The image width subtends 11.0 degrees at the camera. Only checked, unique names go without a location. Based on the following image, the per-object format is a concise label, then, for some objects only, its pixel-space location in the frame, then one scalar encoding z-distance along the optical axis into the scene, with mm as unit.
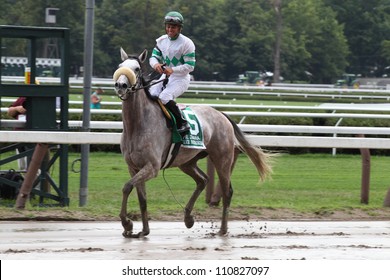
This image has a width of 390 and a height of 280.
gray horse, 16755
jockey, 17499
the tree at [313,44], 136519
